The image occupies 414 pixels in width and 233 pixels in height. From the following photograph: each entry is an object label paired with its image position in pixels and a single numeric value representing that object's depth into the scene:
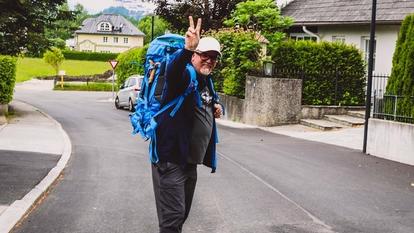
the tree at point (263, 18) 25.52
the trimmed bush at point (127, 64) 38.06
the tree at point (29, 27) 19.92
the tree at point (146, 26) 142.64
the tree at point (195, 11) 33.06
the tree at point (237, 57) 23.42
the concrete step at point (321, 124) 20.40
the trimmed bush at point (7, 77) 20.70
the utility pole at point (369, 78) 14.98
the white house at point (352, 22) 24.08
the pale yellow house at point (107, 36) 133.25
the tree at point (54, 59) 61.50
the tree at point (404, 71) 14.04
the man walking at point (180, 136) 4.82
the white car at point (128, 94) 29.39
